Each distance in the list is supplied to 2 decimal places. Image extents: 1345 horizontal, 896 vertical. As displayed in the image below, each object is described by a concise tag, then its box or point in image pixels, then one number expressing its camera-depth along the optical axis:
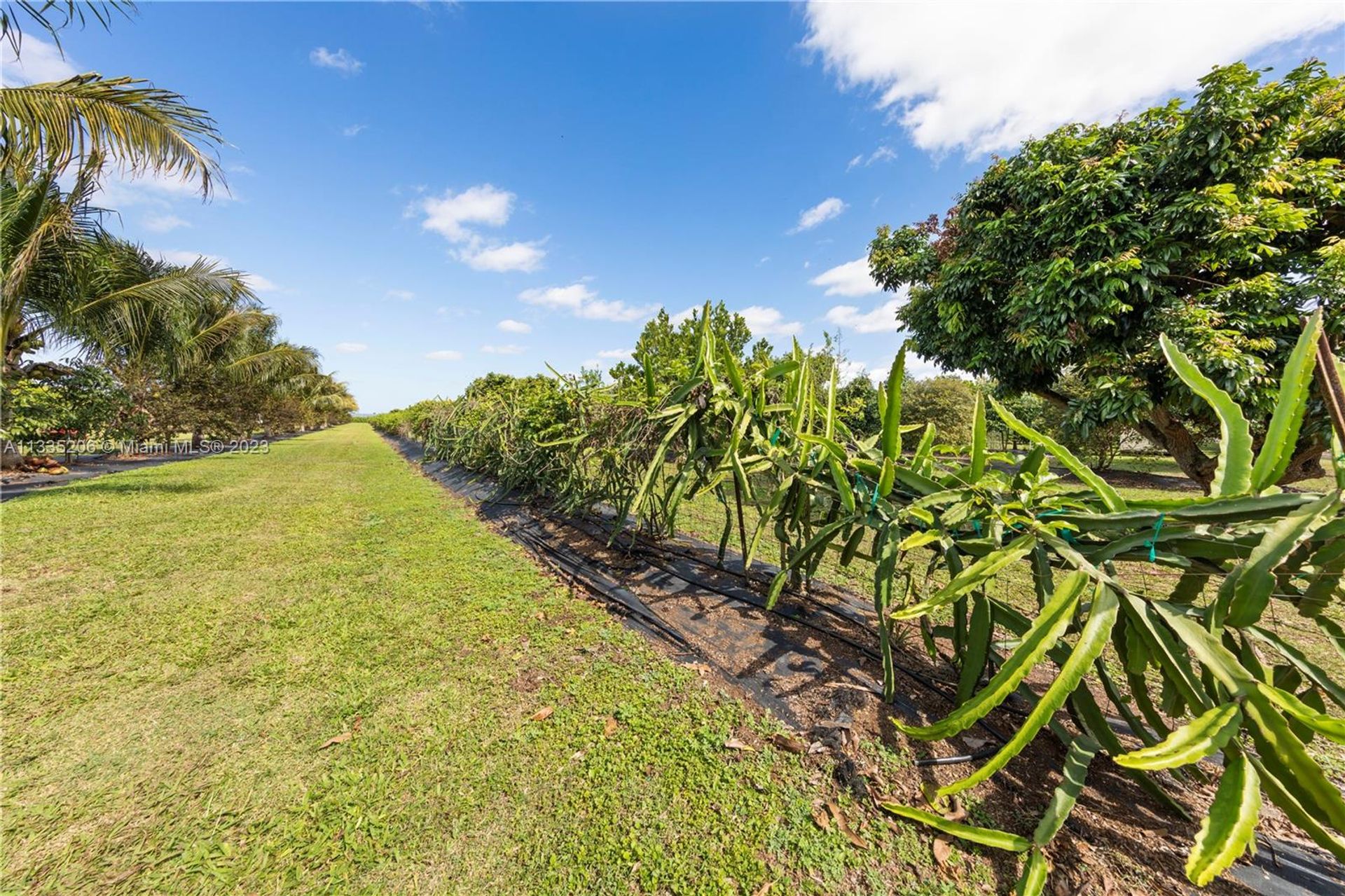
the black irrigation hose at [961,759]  1.50
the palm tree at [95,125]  3.39
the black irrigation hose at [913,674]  1.63
